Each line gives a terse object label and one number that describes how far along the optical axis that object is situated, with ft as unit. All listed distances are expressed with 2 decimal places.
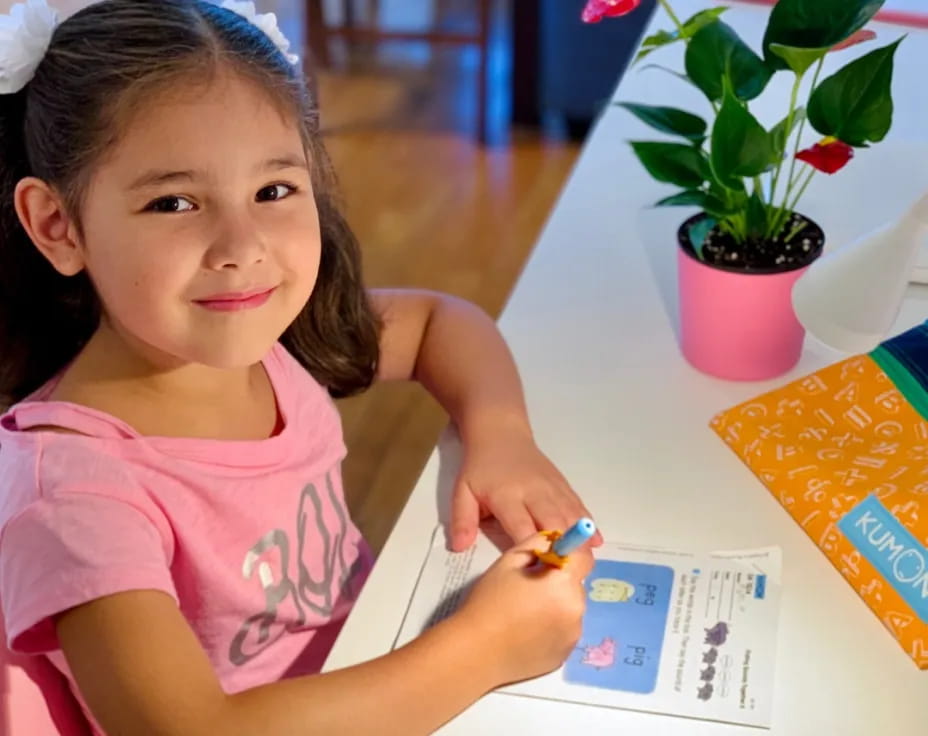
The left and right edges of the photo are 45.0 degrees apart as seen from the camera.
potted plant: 2.92
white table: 2.48
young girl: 2.46
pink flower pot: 3.22
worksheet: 2.48
